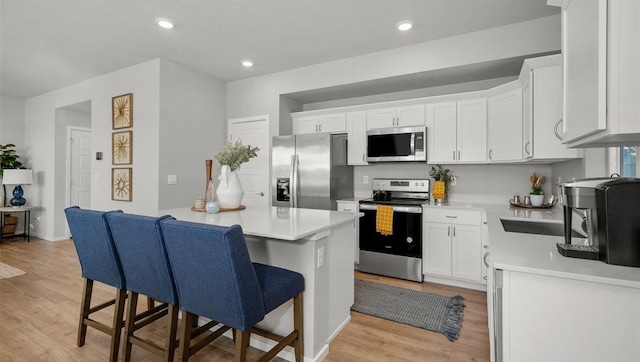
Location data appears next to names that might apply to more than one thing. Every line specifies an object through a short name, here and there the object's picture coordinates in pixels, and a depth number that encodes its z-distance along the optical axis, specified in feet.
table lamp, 17.17
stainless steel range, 11.05
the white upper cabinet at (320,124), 13.33
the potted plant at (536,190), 9.58
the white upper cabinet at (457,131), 10.81
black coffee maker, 3.59
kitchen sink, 7.53
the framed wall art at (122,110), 13.20
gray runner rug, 7.99
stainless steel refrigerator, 12.49
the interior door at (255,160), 14.35
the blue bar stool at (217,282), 4.36
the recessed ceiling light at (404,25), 9.38
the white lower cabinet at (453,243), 10.13
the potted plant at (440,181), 11.71
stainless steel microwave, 11.62
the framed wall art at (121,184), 13.28
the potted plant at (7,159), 17.48
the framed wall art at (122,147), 13.24
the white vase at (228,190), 8.26
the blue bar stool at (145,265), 5.29
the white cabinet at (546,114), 7.75
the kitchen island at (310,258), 6.11
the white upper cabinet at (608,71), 3.10
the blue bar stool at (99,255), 6.02
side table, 17.12
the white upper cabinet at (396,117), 11.86
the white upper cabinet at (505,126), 9.73
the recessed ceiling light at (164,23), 9.52
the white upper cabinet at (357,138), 12.89
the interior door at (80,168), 18.49
